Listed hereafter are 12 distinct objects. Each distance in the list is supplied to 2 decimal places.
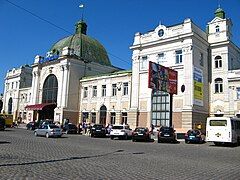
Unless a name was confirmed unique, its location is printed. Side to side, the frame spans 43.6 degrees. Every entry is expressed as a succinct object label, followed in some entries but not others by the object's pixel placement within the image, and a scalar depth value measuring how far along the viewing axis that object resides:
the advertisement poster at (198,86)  38.72
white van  26.00
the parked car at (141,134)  29.86
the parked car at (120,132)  32.44
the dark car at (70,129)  41.69
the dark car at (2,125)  39.03
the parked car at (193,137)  29.41
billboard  33.56
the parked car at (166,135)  29.23
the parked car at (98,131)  35.81
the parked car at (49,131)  30.69
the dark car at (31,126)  49.55
